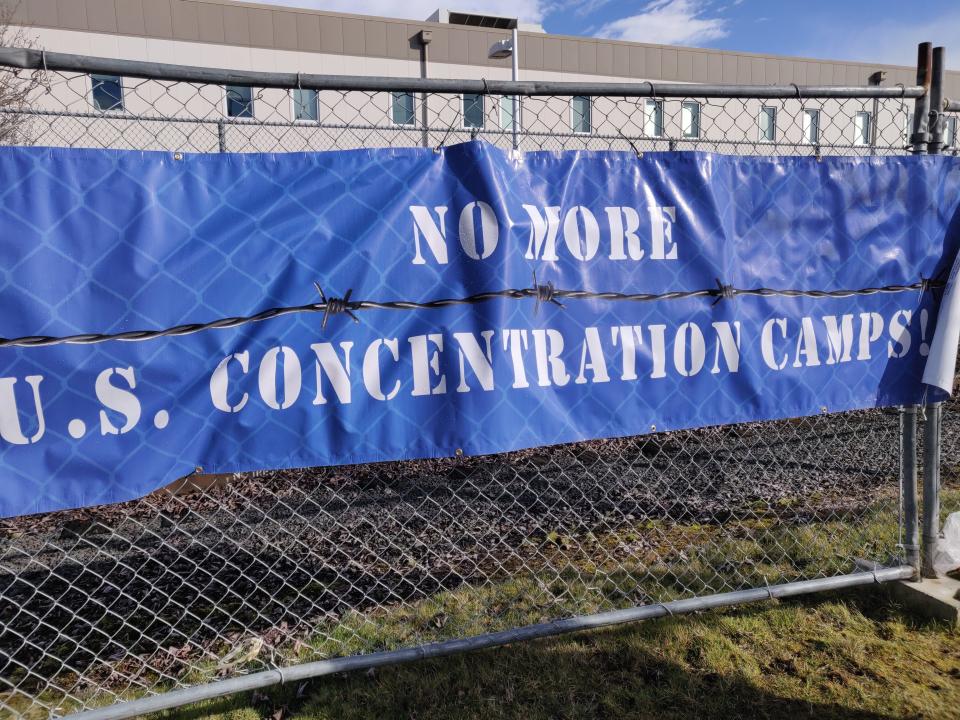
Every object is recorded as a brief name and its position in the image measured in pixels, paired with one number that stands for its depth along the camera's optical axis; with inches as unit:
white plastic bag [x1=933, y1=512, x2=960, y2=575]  135.0
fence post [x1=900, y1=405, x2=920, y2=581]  131.9
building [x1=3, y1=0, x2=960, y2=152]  541.0
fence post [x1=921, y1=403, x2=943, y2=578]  130.9
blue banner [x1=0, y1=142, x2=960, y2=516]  85.6
